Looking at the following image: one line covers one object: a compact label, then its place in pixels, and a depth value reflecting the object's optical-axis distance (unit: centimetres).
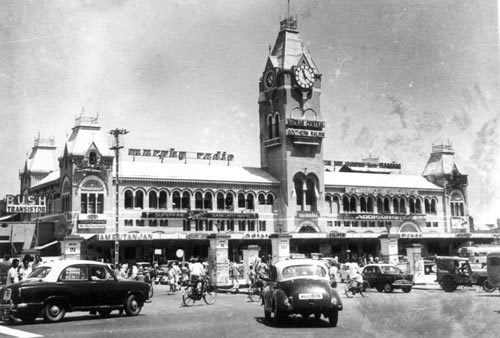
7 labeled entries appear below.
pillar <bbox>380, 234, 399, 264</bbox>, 4440
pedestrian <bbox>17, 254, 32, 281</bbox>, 2460
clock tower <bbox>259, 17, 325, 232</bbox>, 6781
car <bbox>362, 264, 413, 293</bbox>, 2914
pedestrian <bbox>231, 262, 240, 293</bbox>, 3158
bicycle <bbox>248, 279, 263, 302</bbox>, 2541
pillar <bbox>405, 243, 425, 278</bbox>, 4043
